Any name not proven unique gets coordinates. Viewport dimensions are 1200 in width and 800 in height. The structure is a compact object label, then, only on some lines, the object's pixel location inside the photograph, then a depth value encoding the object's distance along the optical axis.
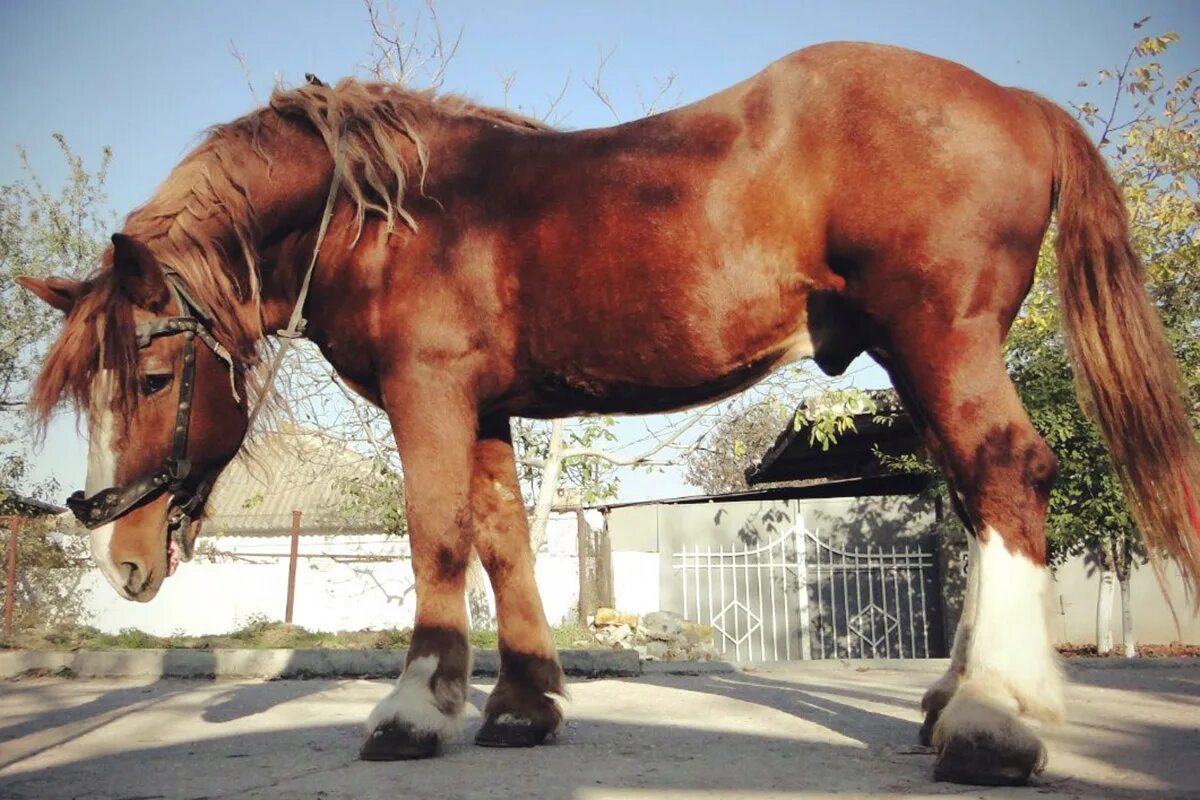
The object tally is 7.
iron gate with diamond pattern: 14.44
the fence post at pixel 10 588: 12.23
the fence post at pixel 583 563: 13.54
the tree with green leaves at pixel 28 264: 21.64
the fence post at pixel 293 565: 13.64
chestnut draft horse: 2.89
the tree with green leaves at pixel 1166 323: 10.58
